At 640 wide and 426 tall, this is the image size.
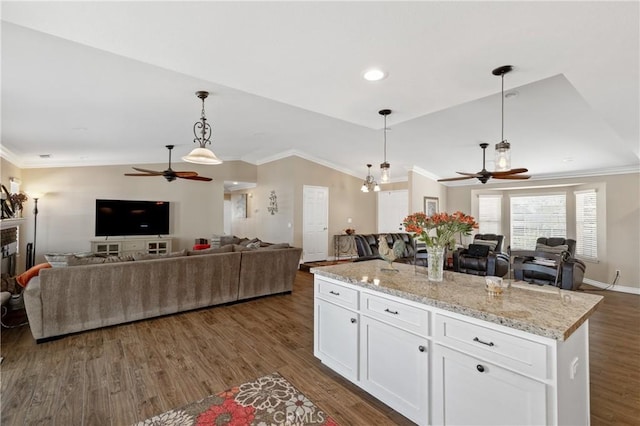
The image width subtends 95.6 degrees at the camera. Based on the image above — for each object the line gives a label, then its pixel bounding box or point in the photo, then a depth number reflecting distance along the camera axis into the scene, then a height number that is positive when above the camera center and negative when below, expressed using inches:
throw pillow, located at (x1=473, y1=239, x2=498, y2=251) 268.1 -25.6
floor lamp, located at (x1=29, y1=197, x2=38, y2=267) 238.6 -13.0
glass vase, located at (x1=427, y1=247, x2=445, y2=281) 89.8 -14.5
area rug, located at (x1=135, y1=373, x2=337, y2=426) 79.7 -56.7
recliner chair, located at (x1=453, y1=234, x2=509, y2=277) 224.1 -36.4
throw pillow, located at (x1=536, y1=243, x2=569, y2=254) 227.8 -25.4
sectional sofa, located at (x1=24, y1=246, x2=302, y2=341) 126.2 -38.1
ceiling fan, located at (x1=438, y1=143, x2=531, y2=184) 135.0 +23.8
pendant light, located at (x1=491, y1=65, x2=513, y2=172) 108.2 +22.1
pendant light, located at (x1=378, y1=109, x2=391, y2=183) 145.0 +21.4
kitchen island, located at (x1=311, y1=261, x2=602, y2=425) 54.5 -30.3
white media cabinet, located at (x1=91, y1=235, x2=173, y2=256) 262.3 -29.0
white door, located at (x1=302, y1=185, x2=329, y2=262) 305.0 -8.8
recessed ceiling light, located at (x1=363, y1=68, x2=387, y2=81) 84.9 +42.2
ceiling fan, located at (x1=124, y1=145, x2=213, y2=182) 197.8 +27.9
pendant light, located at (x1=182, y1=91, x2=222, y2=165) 136.6 +27.5
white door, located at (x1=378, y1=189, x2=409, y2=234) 339.0 +7.5
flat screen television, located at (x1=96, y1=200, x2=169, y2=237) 265.9 -3.8
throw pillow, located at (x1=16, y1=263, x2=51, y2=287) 142.6 -31.1
